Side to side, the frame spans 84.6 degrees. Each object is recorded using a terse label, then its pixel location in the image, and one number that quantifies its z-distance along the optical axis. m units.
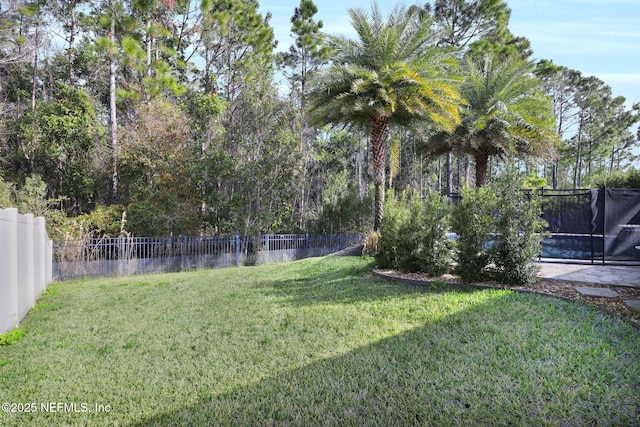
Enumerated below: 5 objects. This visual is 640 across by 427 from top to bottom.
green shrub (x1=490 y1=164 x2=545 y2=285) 5.75
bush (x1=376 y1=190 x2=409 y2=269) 7.65
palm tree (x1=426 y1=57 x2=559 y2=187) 12.73
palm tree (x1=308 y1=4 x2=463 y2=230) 10.27
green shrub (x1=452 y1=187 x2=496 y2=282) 6.07
